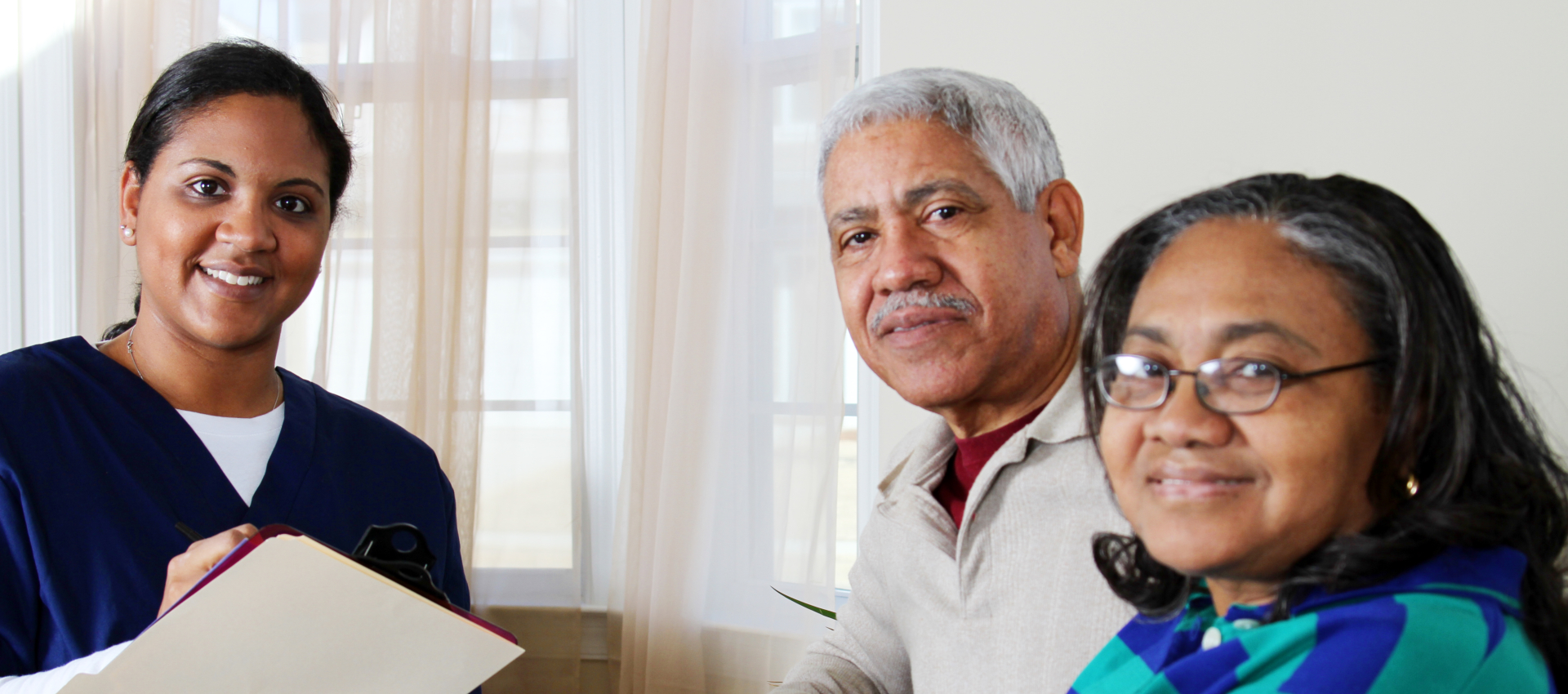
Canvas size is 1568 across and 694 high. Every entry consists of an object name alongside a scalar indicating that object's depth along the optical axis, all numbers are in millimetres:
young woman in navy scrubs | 1074
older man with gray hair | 935
